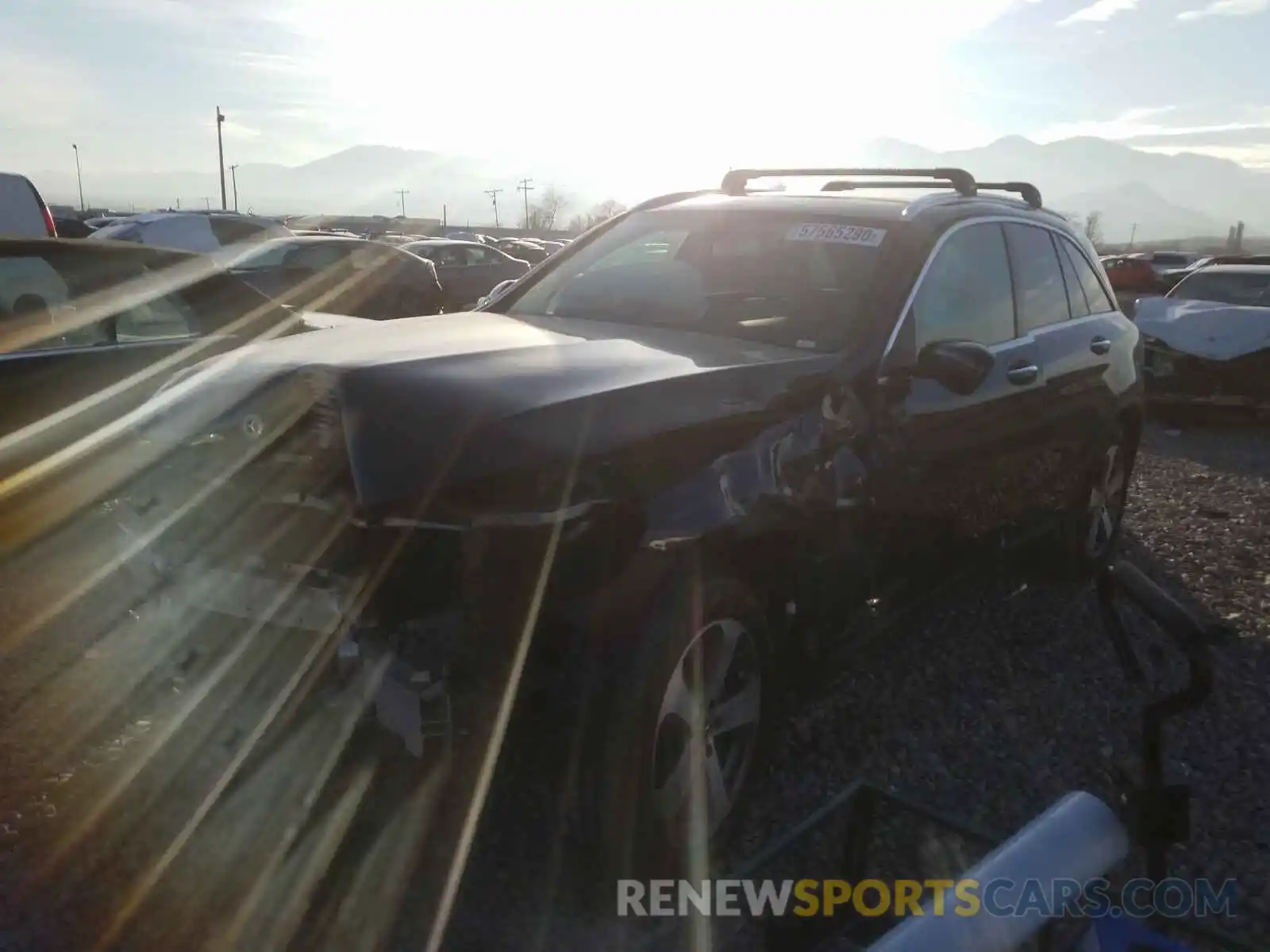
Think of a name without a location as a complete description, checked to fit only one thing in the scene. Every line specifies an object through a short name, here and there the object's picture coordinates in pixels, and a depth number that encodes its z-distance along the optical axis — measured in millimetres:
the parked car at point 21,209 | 7504
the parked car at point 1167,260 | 31764
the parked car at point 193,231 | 15469
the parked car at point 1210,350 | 9625
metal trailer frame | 1891
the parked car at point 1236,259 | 11148
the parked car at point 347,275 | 11906
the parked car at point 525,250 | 29594
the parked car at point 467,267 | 18266
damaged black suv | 2385
